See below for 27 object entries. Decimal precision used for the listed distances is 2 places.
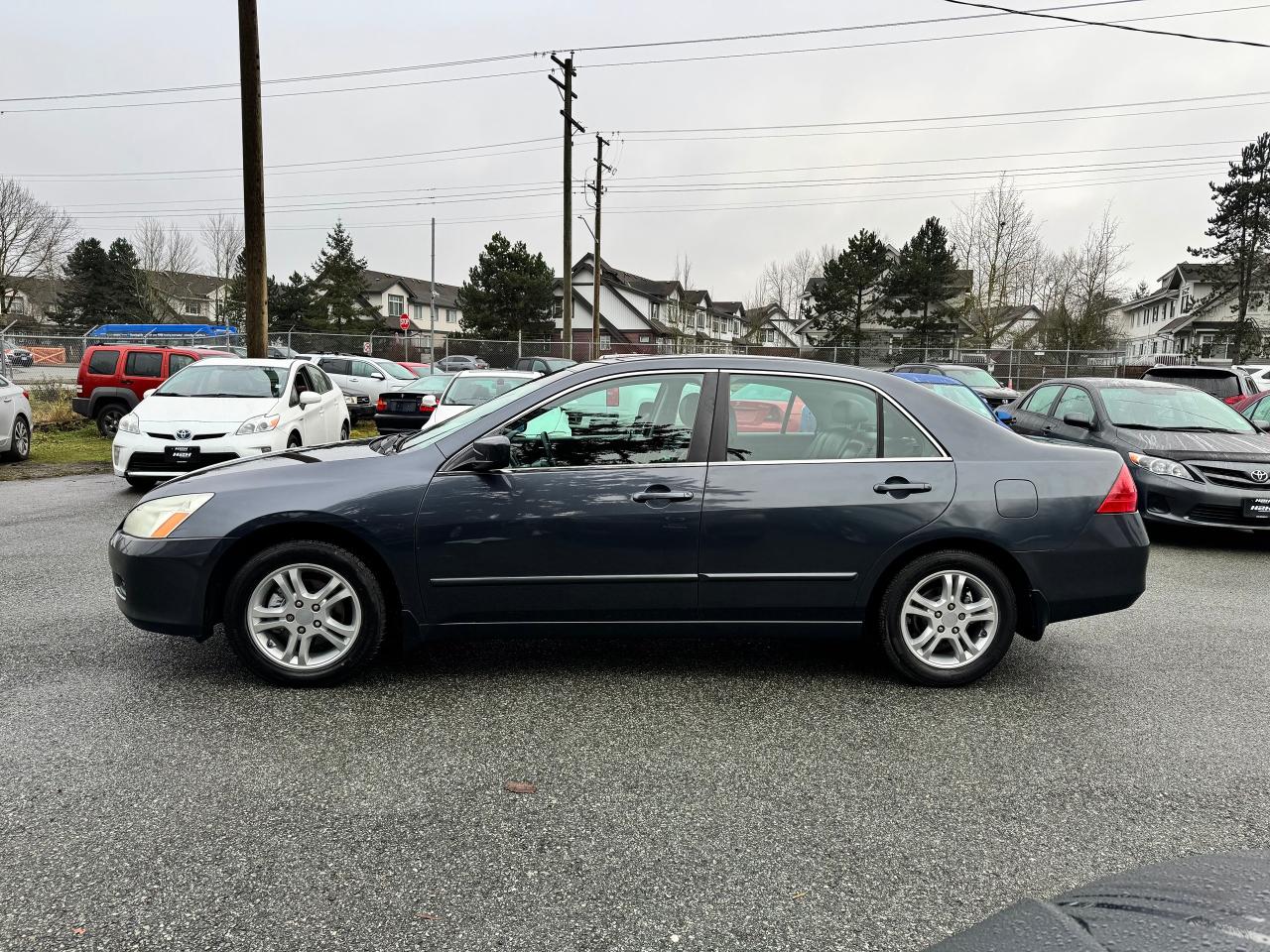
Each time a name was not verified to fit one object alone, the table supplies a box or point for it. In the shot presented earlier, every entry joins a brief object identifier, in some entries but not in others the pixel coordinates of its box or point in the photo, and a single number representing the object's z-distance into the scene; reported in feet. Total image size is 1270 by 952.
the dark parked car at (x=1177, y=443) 24.61
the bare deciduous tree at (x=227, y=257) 195.21
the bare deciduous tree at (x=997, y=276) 154.81
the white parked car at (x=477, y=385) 40.24
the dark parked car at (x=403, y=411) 47.03
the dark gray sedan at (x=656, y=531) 12.89
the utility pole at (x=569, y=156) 89.61
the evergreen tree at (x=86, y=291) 212.43
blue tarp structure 118.39
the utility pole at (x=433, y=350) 106.22
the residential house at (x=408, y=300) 271.28
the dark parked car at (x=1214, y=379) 39.78
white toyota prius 30.45
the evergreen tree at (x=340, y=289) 191.31
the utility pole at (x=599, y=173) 120.98
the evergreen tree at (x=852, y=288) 181.78
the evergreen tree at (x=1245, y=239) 144.05
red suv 48.57
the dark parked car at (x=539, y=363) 82.02
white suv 73.15
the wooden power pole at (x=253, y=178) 42.29
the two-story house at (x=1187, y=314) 152.56
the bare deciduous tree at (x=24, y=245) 162.50
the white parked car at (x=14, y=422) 38.70
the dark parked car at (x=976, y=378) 70.59
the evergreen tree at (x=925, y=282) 171.22
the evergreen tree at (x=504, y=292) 179.78
